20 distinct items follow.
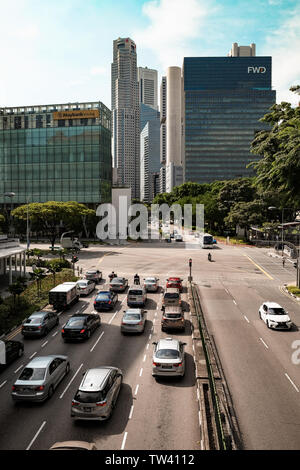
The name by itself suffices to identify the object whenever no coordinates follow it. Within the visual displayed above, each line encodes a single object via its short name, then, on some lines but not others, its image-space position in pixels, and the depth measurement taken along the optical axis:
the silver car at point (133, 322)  23.88
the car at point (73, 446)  10.28
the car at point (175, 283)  35.88
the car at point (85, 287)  35.69
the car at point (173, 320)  24.27
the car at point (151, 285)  37.00
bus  72.50
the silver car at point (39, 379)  14.92
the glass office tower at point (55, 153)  97.56
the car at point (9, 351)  18.83
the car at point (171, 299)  29.16
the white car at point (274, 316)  25.00
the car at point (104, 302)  29.98
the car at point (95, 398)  13.30
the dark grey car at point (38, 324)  23.61
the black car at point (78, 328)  22.61
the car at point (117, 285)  36.94
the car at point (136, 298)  30.88
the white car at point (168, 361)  16.84
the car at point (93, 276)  41.75
